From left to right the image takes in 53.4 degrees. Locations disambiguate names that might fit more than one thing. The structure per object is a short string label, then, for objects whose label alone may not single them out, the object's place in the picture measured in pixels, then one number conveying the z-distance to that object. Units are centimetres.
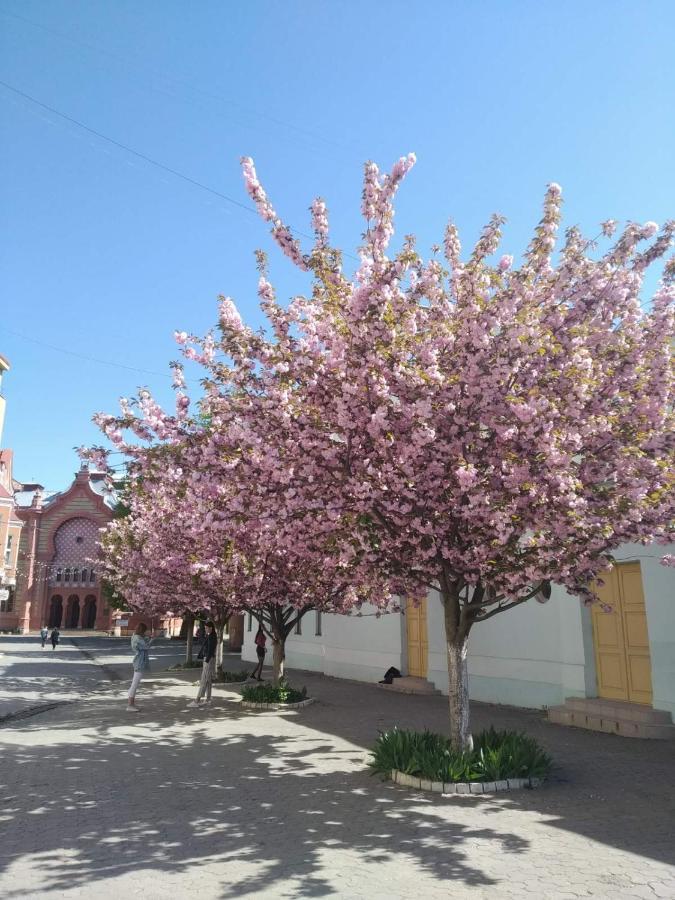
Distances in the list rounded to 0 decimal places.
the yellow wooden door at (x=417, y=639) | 1934
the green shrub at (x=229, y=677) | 2247
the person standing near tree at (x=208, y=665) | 1595
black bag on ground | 1956
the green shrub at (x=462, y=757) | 768
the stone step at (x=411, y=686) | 1769
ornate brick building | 6975
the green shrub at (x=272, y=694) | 1578
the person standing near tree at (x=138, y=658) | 1434
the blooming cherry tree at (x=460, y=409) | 720
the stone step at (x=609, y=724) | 1058
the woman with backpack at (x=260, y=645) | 2292
